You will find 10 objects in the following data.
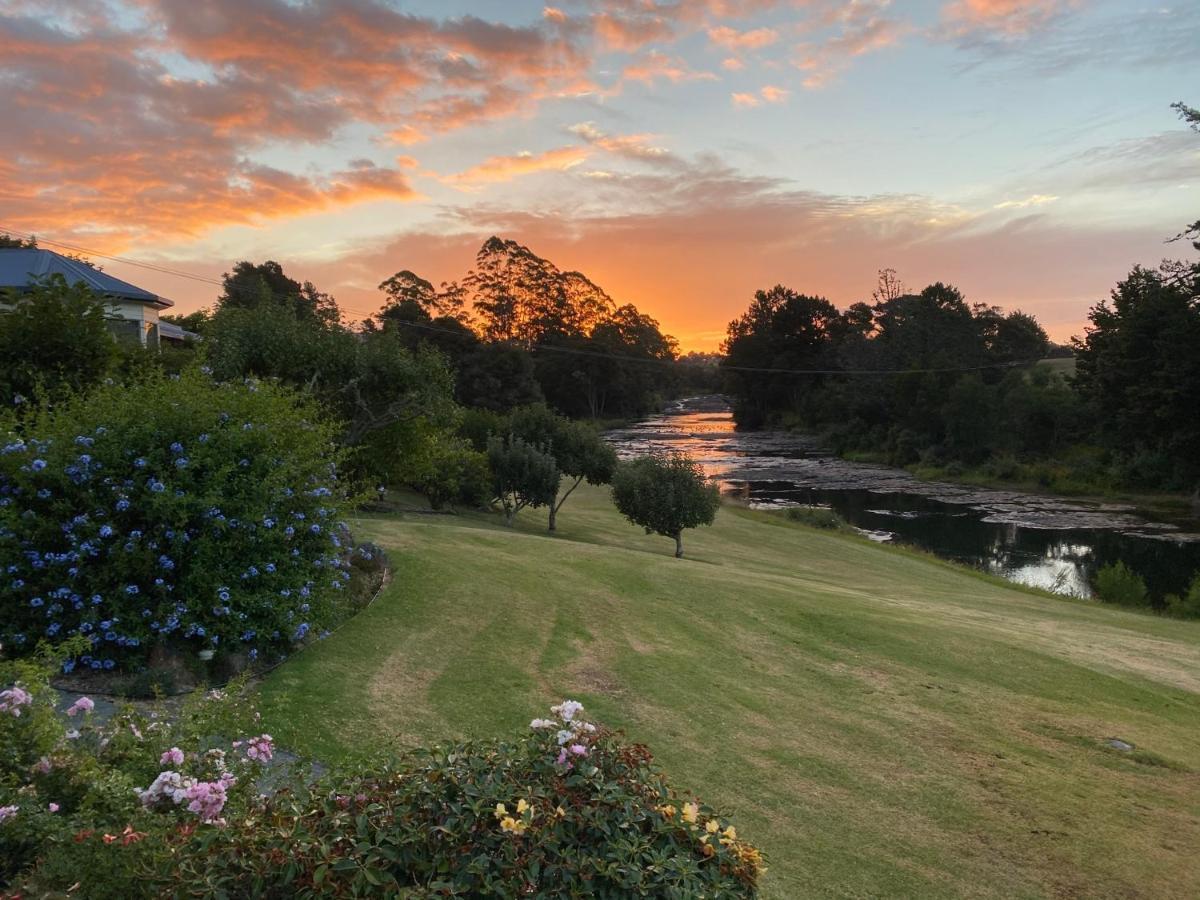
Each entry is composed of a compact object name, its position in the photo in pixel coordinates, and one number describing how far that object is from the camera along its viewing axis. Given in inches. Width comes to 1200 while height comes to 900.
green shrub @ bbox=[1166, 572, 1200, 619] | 1048.8
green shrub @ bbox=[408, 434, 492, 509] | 1194.0
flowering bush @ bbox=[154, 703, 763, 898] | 120.9
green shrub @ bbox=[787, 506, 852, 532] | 1603.1
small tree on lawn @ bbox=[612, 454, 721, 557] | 1155.3
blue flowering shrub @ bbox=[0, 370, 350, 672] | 294.7
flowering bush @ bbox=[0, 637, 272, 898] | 125.6
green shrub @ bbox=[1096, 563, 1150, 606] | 1111.0
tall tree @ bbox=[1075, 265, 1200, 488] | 1464.1
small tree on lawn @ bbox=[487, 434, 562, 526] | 1248.2
